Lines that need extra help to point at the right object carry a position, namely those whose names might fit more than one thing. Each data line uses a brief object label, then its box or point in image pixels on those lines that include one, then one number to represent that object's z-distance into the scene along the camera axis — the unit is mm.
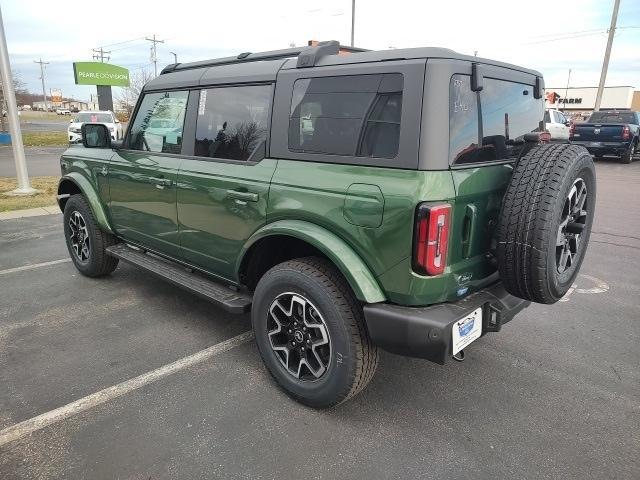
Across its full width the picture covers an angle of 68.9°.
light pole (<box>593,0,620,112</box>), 22609
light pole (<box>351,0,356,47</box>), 25375
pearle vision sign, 36344
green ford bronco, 2207
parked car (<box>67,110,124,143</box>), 20547
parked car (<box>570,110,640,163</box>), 15891
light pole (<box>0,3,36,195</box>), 8977
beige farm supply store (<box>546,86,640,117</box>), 55219
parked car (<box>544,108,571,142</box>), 15562
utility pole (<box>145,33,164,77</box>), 56438
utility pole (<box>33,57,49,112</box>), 92612
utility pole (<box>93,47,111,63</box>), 67812
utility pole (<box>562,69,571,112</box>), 55712
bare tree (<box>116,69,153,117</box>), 49500
